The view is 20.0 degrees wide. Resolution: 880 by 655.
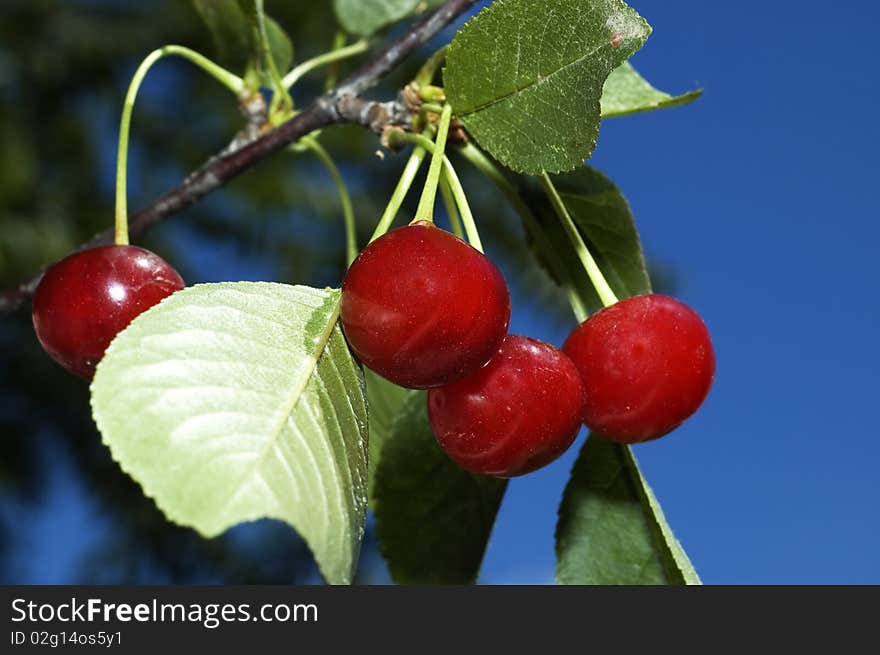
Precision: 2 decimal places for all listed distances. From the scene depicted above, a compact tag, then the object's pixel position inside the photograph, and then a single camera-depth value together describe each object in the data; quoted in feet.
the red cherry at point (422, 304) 0.89
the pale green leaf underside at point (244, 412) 0.85
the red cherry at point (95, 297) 0.97
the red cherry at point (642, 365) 0.94
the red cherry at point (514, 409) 0.92
